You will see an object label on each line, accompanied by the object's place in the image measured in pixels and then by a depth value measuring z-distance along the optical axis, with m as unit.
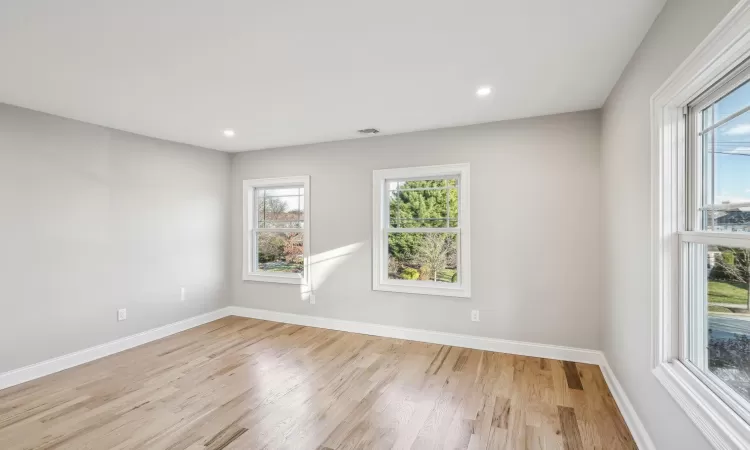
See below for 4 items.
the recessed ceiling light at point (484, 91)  2.74
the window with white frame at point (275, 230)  4.84
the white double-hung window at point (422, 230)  3.83
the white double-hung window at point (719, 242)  1.30
